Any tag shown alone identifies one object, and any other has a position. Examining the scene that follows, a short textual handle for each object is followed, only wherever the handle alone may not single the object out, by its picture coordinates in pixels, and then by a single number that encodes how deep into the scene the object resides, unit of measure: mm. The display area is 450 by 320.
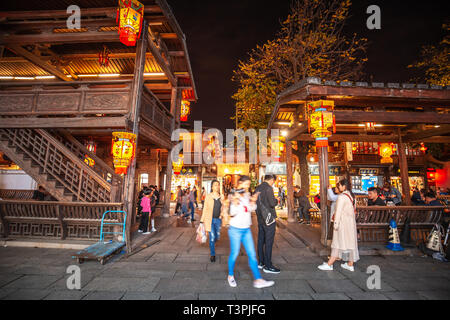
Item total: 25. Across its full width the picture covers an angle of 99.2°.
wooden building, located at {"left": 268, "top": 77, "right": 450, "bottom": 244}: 5781
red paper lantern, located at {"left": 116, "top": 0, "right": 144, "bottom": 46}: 5977
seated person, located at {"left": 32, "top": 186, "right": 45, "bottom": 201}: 7487
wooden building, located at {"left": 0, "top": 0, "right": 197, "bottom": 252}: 6160
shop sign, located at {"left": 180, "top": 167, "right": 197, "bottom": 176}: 19453
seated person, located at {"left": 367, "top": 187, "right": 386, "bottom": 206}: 6188
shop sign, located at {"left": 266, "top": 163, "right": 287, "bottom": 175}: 19109
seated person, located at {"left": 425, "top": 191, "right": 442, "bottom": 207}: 6027
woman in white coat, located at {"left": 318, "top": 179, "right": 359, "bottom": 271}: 4188
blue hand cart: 4416
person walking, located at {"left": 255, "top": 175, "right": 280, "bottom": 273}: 4162
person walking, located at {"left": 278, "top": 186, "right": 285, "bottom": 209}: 16219
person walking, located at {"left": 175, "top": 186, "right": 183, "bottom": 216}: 10640
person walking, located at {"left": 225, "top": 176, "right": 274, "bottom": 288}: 3402
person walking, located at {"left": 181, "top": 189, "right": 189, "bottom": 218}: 10116
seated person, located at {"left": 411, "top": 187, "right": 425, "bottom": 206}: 7281
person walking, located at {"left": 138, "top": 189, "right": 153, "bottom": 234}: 7215
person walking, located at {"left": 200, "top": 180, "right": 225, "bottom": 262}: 4876
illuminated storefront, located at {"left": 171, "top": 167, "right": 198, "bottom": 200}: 19594
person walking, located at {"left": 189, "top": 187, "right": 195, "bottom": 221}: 10087
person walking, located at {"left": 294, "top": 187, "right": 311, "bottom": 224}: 8977
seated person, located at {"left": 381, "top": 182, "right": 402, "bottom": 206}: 8551
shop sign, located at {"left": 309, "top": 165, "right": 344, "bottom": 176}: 17439
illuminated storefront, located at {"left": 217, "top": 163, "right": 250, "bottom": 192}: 23361
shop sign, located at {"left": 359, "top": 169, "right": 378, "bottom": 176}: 17391
